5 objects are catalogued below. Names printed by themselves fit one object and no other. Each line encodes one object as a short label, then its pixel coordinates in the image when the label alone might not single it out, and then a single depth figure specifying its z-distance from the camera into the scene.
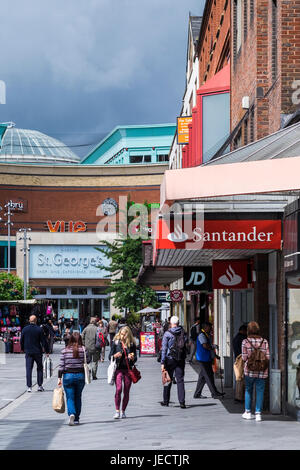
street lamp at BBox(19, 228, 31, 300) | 66.69
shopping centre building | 81.50
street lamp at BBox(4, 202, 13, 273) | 79.25
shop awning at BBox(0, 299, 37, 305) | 46.91
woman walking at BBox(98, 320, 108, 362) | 35.88
